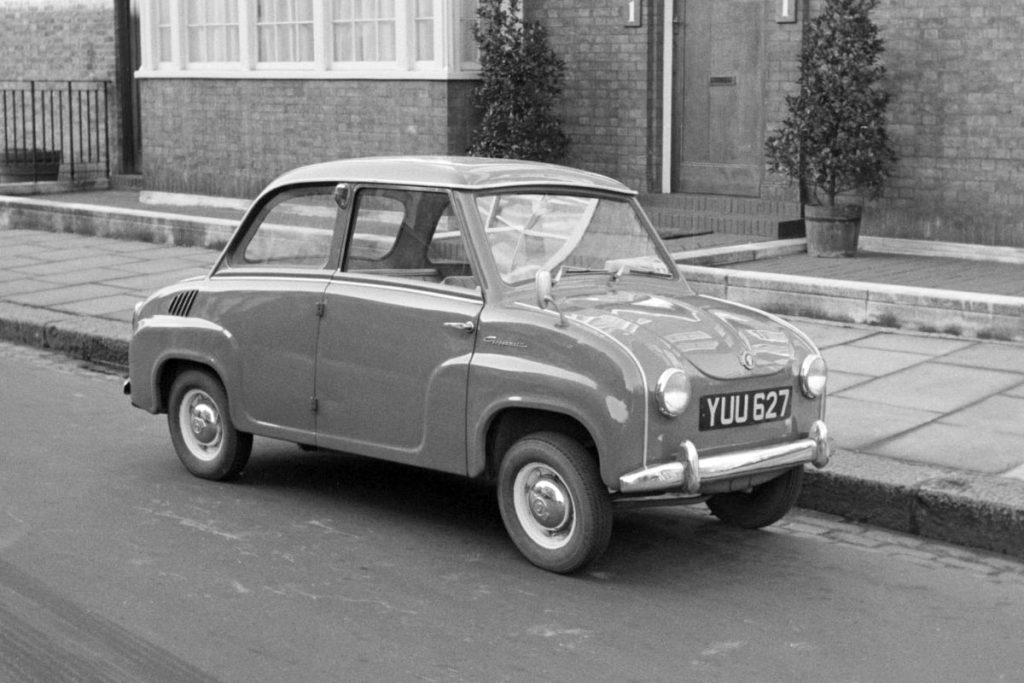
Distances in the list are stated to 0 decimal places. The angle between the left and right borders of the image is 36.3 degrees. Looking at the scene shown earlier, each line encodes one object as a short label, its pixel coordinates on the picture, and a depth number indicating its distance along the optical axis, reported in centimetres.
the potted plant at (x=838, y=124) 1230
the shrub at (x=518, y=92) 1478
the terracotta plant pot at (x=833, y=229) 1262
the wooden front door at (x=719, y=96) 1402
